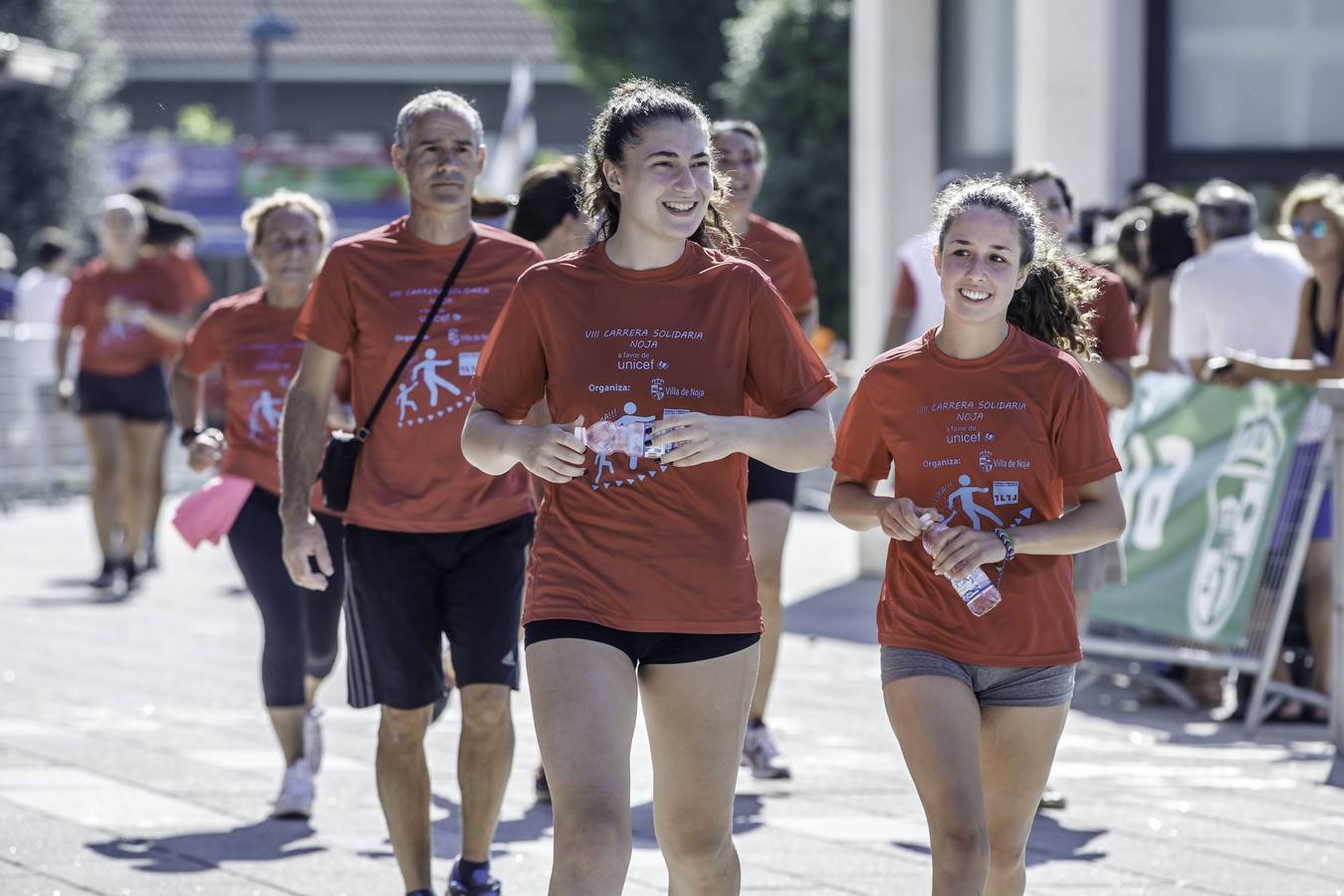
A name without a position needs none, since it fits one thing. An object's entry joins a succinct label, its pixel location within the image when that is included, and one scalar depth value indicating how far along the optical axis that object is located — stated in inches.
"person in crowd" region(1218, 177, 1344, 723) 687.7
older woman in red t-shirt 554.3
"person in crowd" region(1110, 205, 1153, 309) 749.9
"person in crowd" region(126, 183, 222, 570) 1034.7
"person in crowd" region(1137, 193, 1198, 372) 746.8
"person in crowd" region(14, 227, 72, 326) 1476.4
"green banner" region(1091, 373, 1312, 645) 695.7
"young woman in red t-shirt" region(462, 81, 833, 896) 338.3
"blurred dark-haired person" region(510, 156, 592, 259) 550.6
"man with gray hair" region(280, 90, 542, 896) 436.1
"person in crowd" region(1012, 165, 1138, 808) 529.7
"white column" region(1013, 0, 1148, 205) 919.7
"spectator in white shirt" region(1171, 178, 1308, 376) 725.9
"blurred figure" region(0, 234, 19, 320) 1583.4
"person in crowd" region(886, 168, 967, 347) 647.8
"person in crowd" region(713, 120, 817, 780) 577.6
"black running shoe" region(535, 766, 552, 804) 559.1
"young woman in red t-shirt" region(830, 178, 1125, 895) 355.3
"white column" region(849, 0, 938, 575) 1023.0
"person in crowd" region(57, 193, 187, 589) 1020.5
